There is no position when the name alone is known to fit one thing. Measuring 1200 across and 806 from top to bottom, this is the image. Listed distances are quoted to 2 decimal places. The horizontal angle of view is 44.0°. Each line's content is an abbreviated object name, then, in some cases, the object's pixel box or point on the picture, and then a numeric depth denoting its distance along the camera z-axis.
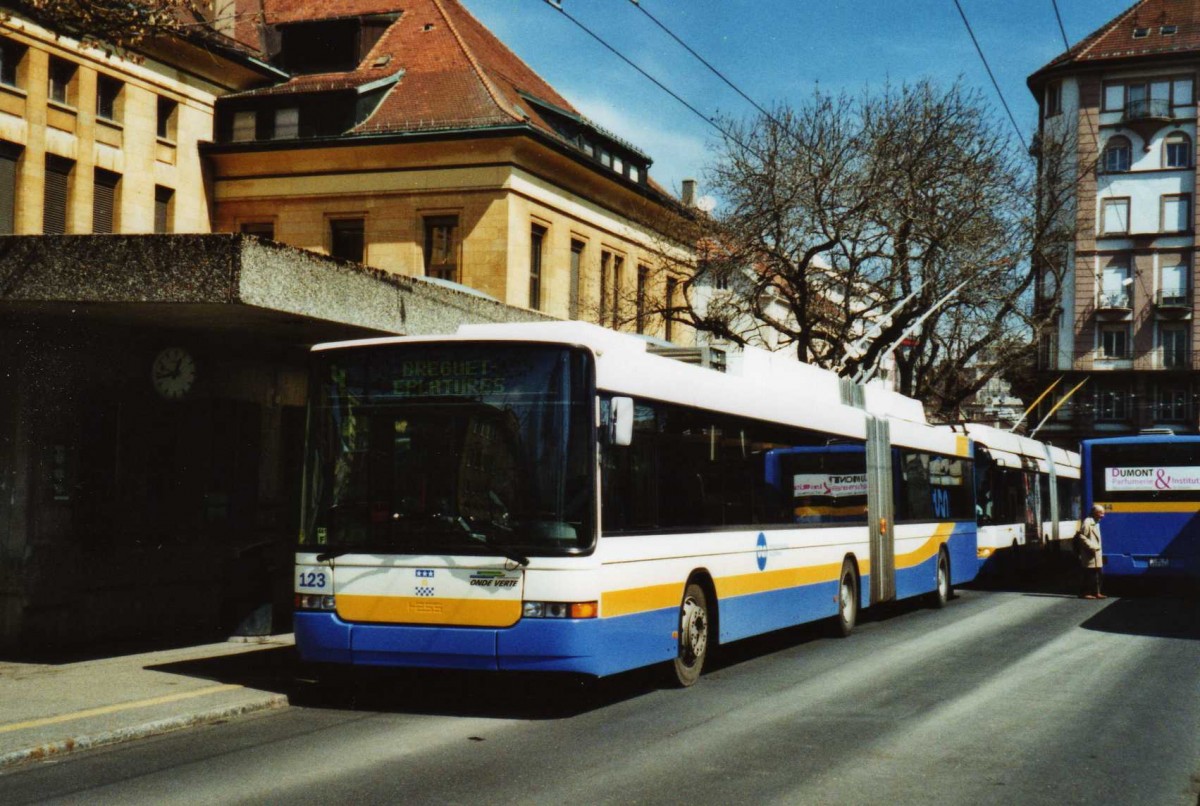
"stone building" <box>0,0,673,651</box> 13.78
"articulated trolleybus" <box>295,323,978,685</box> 10.27
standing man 24.58
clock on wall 16.00
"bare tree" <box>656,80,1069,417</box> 32.69
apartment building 72.88
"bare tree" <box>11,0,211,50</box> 11.15
